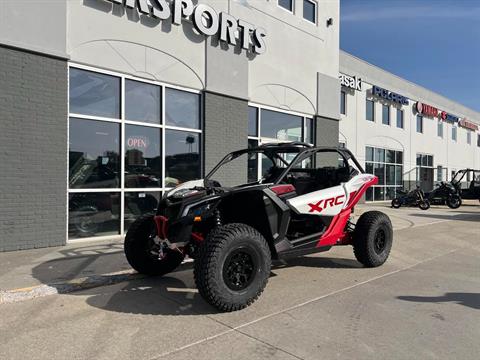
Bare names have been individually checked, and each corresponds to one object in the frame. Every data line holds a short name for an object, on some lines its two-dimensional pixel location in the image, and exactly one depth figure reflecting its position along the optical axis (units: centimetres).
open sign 937
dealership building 770
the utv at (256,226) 443
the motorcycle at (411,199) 1936
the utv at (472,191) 2199
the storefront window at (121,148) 859
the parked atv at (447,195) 2023
